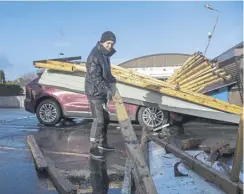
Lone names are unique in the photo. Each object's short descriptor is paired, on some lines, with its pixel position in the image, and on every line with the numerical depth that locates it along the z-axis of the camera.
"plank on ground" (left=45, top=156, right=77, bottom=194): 3.57
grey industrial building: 35.97
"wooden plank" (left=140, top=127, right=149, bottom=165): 5.49
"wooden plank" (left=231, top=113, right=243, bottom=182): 2.95
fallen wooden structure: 8.00
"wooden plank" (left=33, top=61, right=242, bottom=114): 7.96
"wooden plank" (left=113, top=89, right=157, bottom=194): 3.01
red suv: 10.56
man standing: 5.74
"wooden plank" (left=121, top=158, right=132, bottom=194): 3.72
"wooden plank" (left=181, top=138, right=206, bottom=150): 5.80
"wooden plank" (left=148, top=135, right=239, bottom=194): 3.31
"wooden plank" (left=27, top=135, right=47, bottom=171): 4.66
